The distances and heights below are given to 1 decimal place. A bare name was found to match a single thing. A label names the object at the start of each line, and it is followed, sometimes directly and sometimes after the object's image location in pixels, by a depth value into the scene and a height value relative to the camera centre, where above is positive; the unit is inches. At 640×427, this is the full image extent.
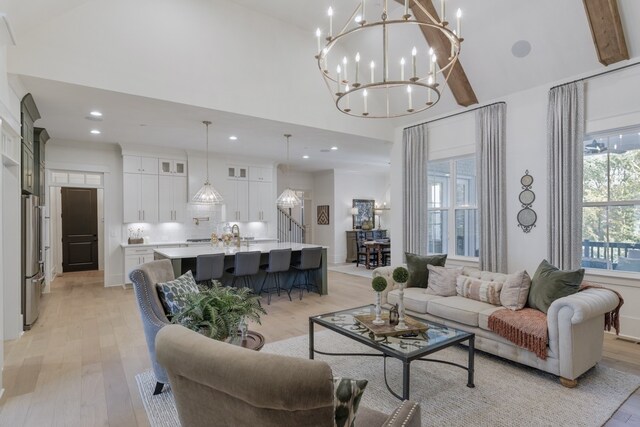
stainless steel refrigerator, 170.9 -21.8
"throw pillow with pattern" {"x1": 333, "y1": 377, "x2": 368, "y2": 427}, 44.0 -23.8
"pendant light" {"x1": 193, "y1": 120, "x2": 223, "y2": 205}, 233.8 +12.7
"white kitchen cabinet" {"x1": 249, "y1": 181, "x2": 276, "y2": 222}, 357.7 +14.1
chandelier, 194.7 +97.4
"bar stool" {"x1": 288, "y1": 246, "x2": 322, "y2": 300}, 236.7 -31.4
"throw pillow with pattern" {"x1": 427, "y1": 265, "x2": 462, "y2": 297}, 164.6 -31.7
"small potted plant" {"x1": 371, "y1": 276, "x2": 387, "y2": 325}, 119.0 -24.9
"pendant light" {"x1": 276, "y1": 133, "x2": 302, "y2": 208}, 260.2 +11.5
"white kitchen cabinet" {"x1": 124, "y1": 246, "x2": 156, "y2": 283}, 283.1 -32.9
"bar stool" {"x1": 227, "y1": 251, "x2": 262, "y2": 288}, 209.8 -29.4
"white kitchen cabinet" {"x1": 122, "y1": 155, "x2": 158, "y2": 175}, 292.5 +43.0
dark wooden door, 355.9 -13.6
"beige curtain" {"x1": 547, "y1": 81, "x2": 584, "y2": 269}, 170.2 +19.4
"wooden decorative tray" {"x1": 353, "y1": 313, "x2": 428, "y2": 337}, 110.6 -36.8
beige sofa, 112.3 -41.5
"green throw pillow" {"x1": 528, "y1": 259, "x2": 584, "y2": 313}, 126.4 -26.8
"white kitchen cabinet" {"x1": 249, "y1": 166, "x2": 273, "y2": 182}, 359.3 +42.8
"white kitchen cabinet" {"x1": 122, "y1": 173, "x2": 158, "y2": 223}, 291.7 +15.0
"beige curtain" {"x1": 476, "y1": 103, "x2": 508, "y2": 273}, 203.2 +14.7
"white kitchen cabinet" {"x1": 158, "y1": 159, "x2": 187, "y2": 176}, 309.7 +43.3
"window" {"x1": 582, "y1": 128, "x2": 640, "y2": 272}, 164.9 +5.4
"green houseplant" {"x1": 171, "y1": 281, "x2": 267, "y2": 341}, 86.4 -24.8
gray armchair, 107.2 -29.1
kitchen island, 199.0 -26.4
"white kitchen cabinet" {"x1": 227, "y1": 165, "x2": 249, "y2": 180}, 345.5 +42.6
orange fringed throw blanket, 117.5 -39.6
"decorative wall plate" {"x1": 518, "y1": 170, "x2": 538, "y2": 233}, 191.9 +4.6
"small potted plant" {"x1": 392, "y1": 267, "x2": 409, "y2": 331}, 118.6 -22.3
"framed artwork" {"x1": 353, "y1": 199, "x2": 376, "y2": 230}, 442.6 -1.0
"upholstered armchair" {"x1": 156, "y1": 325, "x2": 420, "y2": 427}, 38.2 -19.6
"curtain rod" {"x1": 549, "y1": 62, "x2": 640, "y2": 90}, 157.6 +65.6
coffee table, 99.4 -39.0
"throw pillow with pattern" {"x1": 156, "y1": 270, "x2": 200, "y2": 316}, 112.1 -25.4
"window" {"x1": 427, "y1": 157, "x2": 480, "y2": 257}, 231.1 +4.4
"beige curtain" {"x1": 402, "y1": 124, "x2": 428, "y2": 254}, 249.3 +17.0
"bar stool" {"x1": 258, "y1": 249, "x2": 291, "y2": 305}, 225.4 -30.5
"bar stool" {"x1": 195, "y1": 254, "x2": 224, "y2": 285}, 195.9 -29.2
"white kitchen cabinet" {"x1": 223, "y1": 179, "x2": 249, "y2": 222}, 343.0 +14.8
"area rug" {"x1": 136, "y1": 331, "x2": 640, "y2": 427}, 97.4 -56.3
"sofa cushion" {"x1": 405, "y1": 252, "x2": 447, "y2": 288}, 181.2 -28.6
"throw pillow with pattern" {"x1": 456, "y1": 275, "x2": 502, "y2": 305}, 146.6 -32.7
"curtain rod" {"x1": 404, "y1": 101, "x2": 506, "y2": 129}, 210.6 +65.3
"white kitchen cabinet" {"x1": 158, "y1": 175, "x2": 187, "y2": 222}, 309.0 +15.5
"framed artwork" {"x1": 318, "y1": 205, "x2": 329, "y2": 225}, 438.9 -0.1
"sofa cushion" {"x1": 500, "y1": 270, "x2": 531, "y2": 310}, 137.6 -31.0
